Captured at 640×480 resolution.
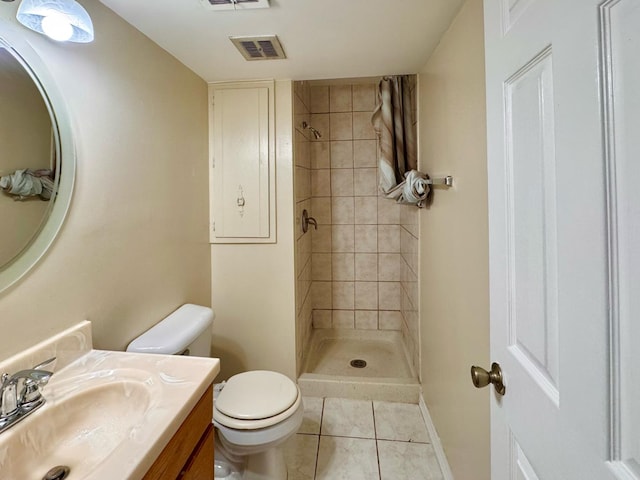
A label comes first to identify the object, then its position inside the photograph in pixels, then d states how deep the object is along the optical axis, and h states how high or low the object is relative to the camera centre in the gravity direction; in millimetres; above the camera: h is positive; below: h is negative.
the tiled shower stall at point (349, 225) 2787 +118
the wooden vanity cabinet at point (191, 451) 714 -526
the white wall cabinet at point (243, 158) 1950 +507
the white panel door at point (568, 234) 359 +2
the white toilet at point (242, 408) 1291 -714
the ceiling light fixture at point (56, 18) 831 +610
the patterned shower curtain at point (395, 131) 1966 +670
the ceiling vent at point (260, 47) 1416 +908
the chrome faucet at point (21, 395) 720 -361
